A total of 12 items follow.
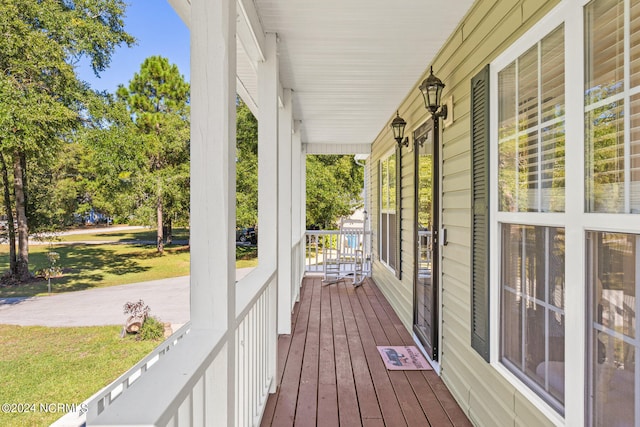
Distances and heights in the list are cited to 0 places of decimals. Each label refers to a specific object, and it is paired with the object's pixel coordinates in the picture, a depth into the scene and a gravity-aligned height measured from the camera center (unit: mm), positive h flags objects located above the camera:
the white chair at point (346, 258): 7032 -937
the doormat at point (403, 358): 3178 -1365
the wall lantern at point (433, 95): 2873 +967
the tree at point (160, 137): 9734 +2121
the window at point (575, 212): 1181 +2
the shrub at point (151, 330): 5848 -1953
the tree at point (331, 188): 15969 +1149
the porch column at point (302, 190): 6690 +455
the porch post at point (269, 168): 2789 +355
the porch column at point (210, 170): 1294 +157
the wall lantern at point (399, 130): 4391 +1063
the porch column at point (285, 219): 3943 -65
